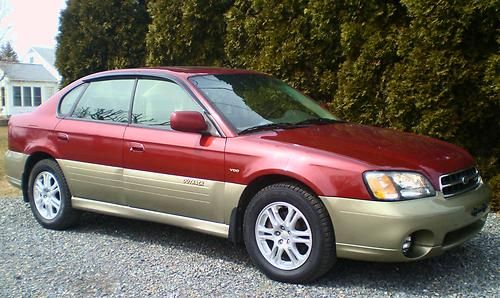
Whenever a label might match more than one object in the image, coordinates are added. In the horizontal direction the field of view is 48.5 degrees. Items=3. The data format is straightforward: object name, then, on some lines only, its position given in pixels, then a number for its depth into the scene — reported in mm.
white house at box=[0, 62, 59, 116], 35781
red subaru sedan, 3746
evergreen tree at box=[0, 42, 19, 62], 38303
